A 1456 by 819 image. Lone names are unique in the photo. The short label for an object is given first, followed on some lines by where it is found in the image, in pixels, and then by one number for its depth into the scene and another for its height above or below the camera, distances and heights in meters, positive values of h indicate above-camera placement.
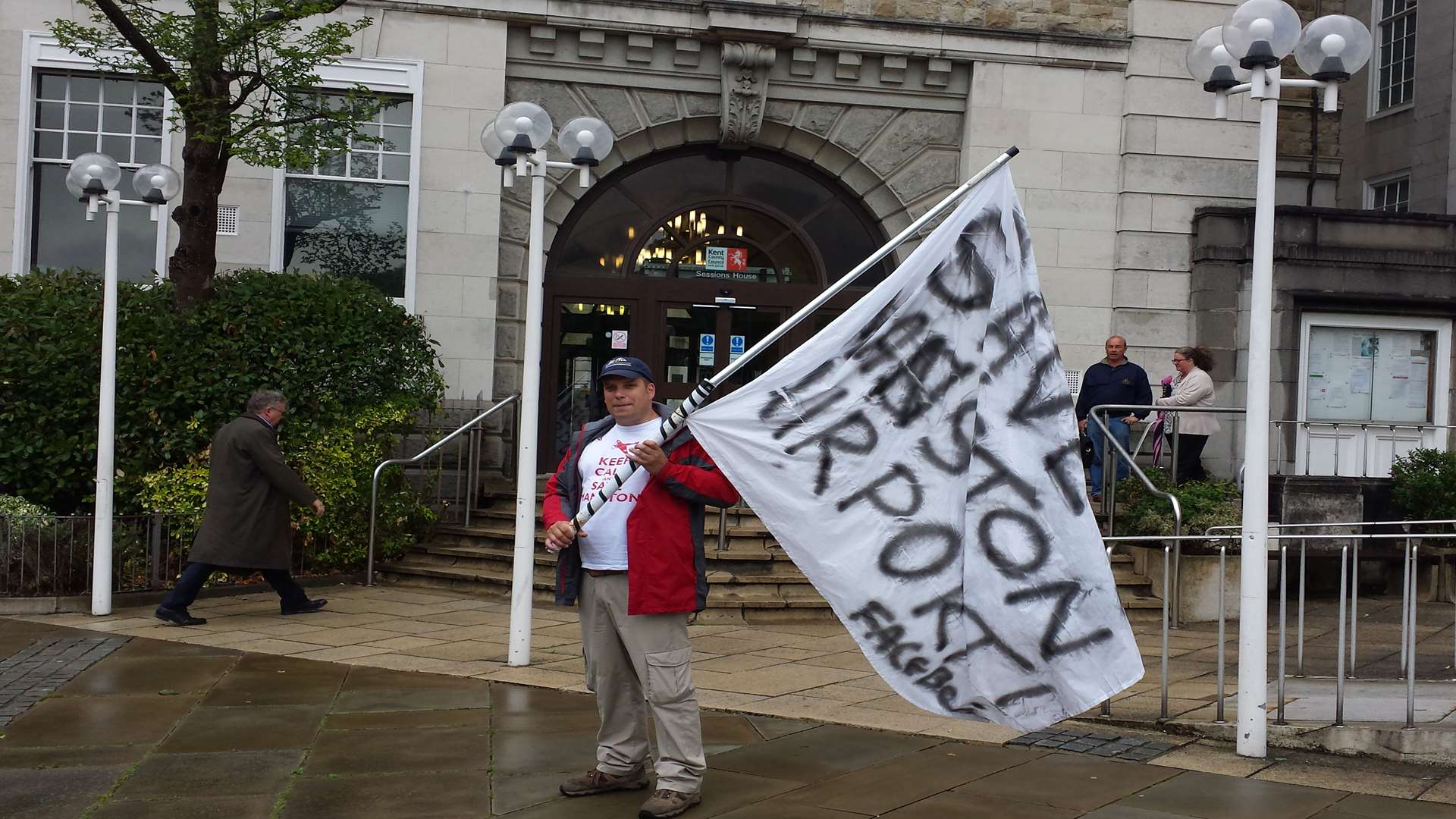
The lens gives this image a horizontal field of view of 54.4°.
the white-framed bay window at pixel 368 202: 15.13 +2.19
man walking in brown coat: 10.27 -0.74
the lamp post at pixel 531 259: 8.91 +1.00
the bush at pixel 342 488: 11.98 -0.75
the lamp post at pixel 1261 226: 6.62 +1.03
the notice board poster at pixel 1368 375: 15.62 +0.75
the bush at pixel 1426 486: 13.17 -0.39
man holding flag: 5.54 -0.65
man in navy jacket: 13.27 +0.43
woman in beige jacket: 13.19 +0.34
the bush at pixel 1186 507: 11.96 -0.62
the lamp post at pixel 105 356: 10.67 +0.30
